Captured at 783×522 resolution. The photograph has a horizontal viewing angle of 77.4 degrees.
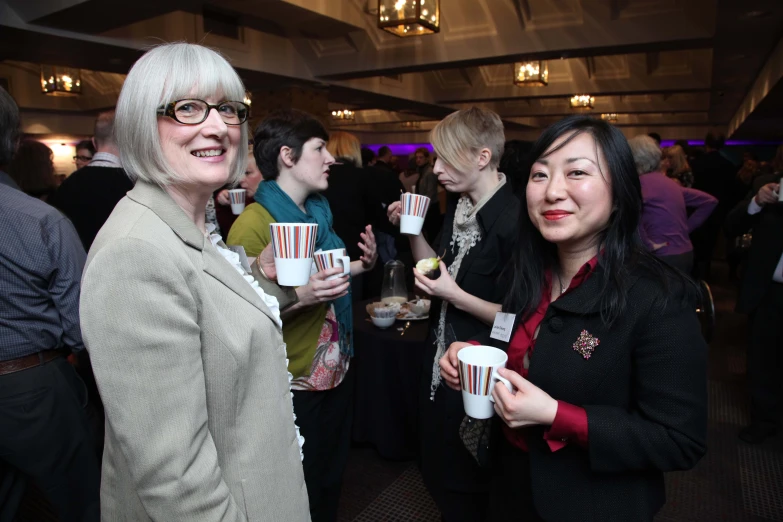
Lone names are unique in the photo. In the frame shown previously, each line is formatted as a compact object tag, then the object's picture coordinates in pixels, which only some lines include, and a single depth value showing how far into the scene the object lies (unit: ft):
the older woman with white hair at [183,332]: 2.54
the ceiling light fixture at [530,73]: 24.27
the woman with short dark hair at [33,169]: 9.27
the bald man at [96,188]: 8.79
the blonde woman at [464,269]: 5.78
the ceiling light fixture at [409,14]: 15.31
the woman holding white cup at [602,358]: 3.39
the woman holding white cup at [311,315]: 5.99
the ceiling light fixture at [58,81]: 25.81
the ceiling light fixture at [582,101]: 33.55
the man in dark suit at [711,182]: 21.83
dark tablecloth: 9.04
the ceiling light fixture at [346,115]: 46.32
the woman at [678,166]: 17.21
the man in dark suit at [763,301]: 9.55
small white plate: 9.61
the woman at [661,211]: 12.17
